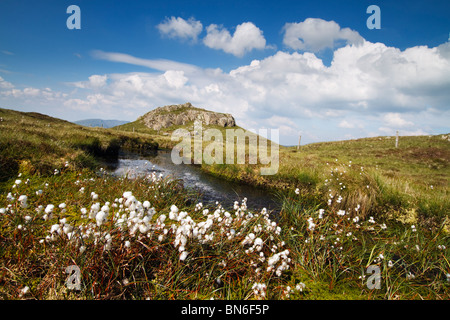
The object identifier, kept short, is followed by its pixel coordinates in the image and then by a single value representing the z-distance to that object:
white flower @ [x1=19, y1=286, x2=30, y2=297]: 2.71
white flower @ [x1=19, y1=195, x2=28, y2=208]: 3.03
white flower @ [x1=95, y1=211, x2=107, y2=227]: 2.69
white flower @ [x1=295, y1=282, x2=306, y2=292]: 3.52
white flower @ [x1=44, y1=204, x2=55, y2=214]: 2.75
